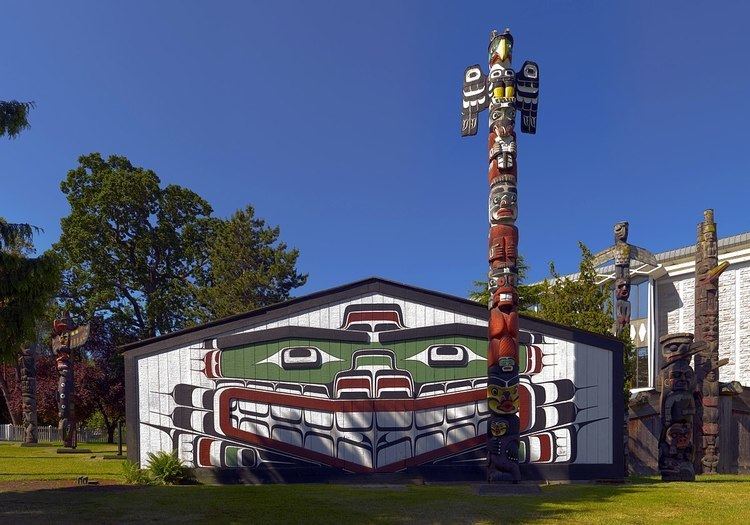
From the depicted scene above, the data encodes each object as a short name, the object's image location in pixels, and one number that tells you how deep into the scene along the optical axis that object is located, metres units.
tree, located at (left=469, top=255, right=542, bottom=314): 32.25
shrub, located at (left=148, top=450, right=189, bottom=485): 14.77
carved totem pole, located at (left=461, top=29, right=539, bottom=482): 13.52
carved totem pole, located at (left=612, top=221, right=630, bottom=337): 25.97
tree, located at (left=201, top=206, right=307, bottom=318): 39.03
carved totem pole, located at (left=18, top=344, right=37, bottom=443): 29.00
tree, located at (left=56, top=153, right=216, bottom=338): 40.22
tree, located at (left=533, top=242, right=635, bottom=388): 24.83
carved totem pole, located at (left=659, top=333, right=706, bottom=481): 14.70
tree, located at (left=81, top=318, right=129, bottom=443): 30.08
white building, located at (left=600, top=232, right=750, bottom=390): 29.44
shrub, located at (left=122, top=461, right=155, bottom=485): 14.59
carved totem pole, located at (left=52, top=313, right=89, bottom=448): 25.23
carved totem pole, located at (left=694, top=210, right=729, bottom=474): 18.39
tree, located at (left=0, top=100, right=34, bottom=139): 10.99
